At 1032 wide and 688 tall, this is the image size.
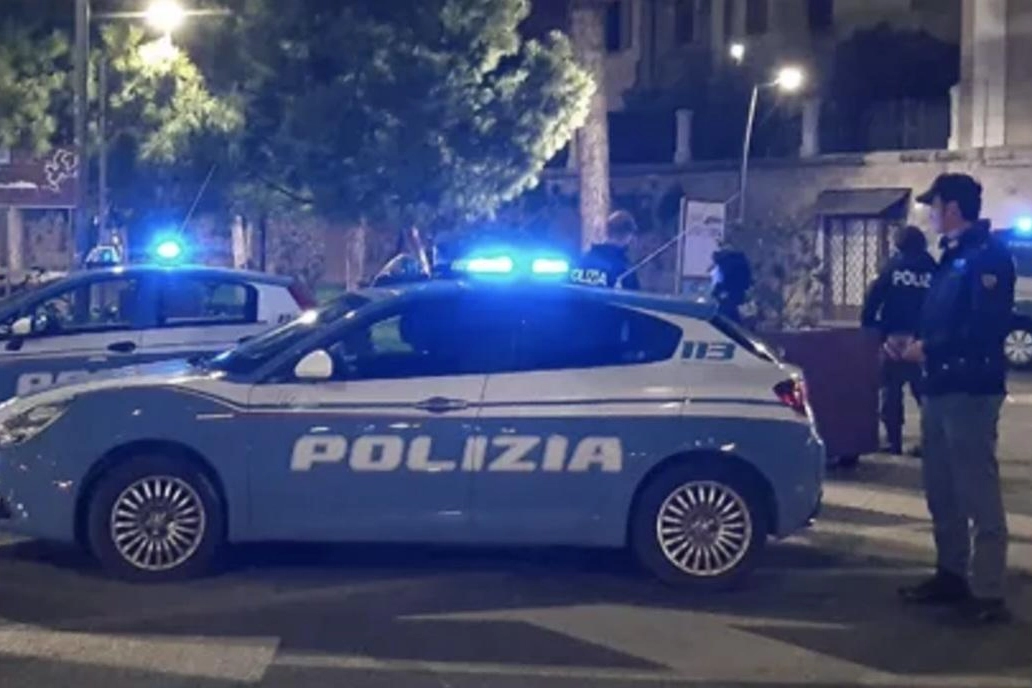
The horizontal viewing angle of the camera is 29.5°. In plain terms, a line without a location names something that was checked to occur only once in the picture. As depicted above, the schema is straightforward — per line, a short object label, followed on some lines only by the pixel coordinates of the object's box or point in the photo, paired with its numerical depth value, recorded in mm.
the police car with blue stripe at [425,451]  9703
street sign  21047
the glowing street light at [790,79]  39062
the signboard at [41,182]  22875
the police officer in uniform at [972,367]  8875
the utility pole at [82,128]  21797
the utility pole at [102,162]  24984
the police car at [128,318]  13719
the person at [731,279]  16312
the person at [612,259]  14117
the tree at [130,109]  28906
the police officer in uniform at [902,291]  14164
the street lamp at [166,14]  24062
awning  34281
